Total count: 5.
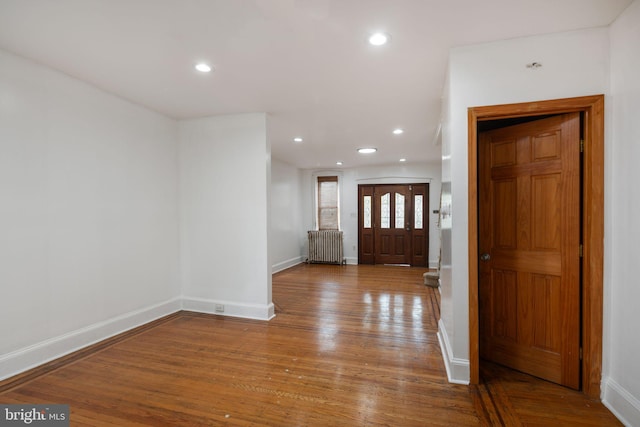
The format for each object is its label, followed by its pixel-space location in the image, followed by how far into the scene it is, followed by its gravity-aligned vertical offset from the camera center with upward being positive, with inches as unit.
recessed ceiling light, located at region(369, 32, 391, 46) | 85.0 +50.1
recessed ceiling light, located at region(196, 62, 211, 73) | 102.0 +50.4
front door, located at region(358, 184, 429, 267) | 302.0 -16.6
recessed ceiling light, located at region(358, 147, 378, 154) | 233.6 +46.7
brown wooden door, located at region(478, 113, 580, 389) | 87.4 -12.9
